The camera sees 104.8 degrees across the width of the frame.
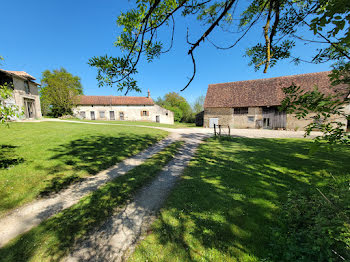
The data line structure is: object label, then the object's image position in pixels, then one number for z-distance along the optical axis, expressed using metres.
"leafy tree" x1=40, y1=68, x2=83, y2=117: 26.53
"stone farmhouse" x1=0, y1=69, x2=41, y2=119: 15.34
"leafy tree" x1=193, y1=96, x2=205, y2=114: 50.16
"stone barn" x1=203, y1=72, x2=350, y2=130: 19.23
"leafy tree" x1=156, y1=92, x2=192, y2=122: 43.72
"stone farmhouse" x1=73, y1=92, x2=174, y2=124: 33.22
